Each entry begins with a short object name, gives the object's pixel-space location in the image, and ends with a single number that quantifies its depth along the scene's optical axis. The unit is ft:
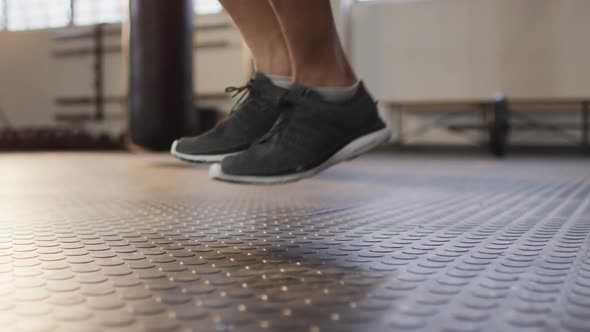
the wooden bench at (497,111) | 13.61
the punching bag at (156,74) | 9.86
